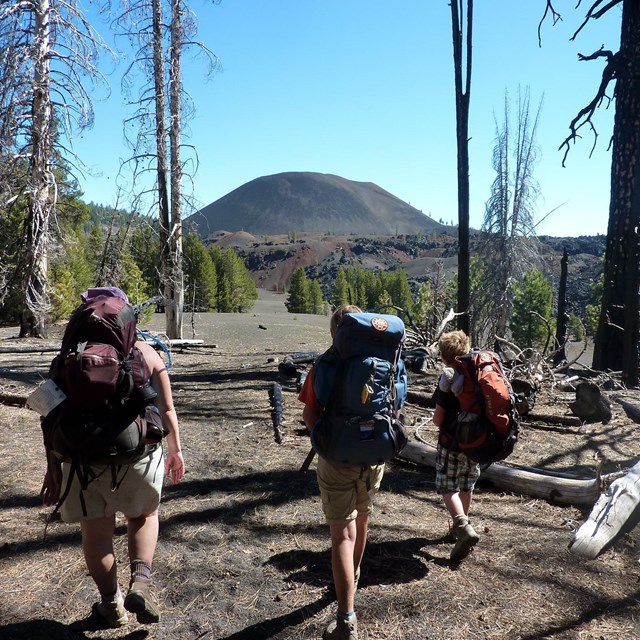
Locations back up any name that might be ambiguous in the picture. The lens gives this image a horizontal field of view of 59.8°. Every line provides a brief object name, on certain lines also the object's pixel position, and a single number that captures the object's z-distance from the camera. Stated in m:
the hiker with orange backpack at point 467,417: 3.51
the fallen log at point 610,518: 3.48
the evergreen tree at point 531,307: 47.53
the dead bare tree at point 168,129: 14.05
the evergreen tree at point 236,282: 68.19
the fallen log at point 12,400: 7.51
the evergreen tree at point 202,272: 58.81
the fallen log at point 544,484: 4.53
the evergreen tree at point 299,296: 76.12
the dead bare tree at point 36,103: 8.16
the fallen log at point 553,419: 7.04
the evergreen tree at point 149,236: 14.01
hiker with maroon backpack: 2.44
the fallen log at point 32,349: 12.72
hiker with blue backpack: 2.69
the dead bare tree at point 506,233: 31.23
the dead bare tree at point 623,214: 9.56
